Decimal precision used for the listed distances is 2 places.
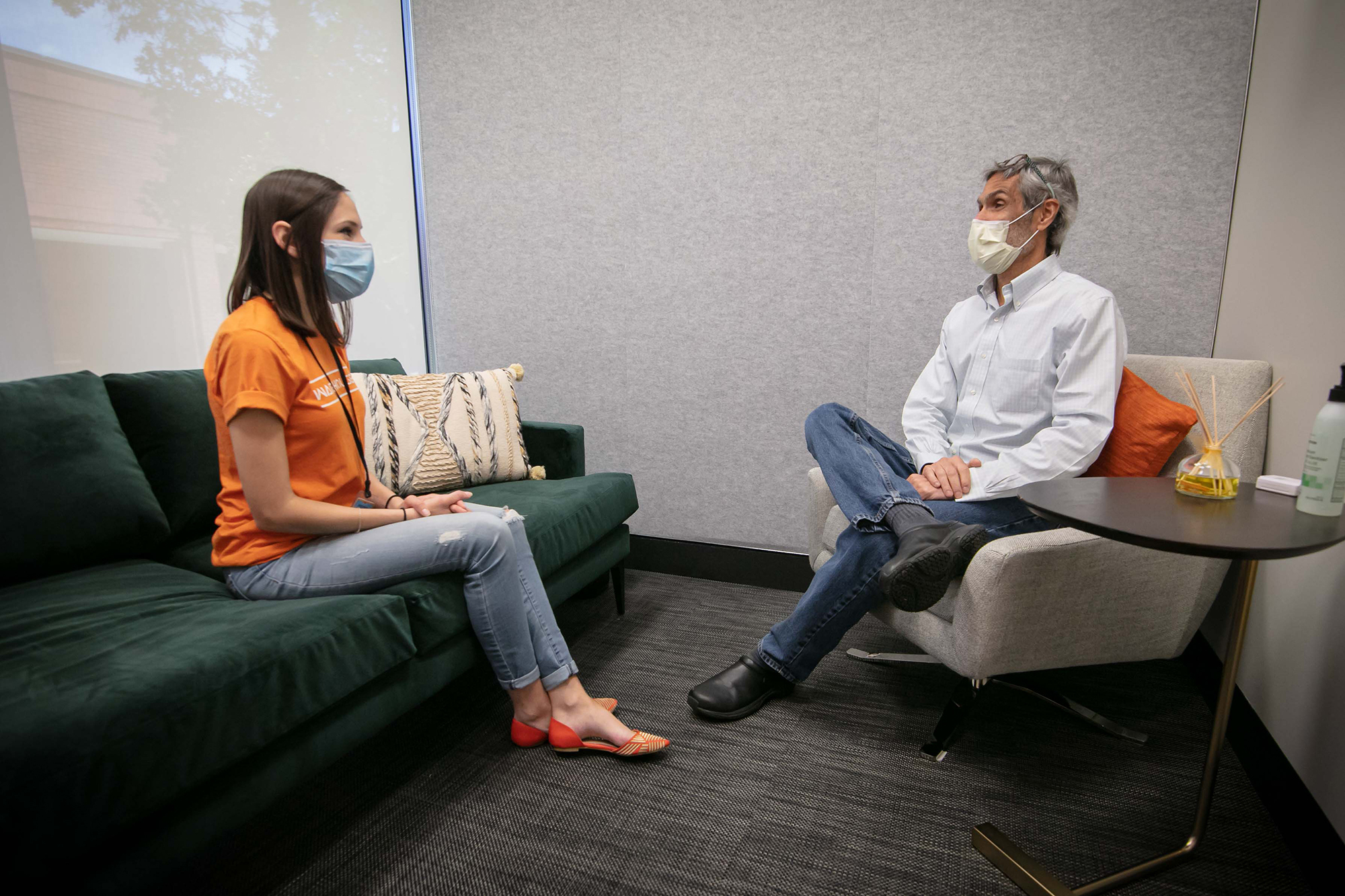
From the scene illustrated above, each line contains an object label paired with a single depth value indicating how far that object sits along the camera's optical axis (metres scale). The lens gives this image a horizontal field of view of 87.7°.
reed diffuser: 1.16
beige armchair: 1.32
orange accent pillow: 1.50
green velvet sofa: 0.85
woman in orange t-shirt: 1.23
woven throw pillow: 1.99
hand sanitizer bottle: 1.02
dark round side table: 0.90
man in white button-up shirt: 1.56
